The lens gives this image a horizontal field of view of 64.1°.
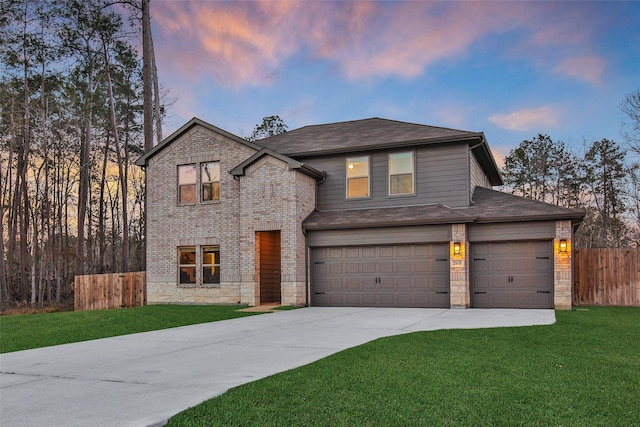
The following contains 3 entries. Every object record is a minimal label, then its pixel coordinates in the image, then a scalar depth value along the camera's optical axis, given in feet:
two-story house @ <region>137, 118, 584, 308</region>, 46.98
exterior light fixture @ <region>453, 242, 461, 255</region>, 46.95
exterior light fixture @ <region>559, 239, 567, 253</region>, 44.52
